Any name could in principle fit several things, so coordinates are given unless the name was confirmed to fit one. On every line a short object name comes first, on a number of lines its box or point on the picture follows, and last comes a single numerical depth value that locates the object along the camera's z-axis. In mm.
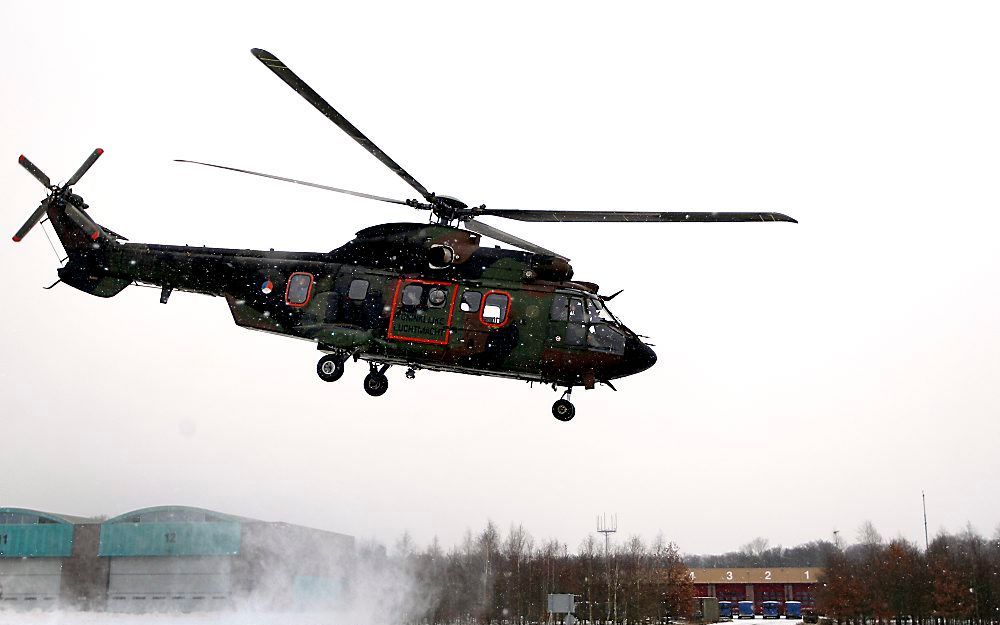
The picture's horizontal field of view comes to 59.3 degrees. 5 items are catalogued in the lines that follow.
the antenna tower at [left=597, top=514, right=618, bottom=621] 76981
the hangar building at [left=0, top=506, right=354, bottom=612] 49000
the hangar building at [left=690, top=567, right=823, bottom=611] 127188
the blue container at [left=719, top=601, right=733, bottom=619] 121625
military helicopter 20406
